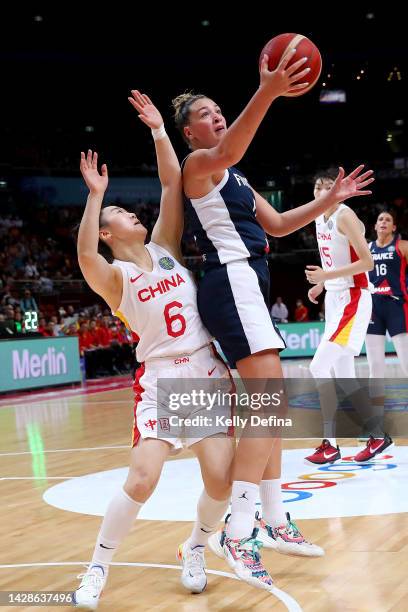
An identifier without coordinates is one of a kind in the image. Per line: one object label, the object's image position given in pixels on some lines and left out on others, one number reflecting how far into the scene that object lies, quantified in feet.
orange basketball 11.35
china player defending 11.39
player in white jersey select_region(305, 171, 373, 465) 20.43
